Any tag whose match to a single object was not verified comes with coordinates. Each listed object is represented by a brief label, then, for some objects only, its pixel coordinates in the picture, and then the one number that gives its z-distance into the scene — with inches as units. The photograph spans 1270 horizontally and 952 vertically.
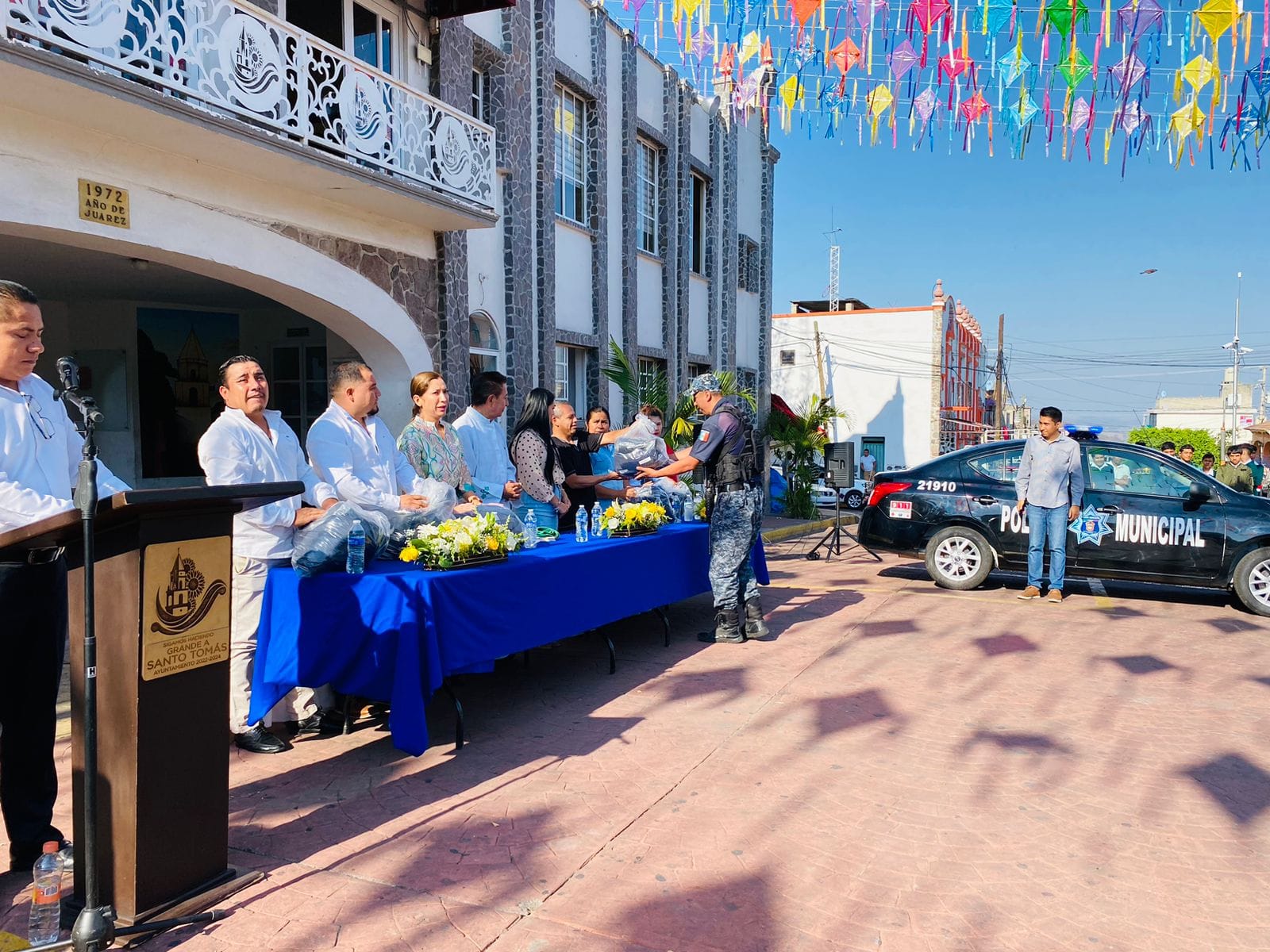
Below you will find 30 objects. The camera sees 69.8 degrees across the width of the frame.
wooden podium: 117.5
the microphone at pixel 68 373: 107.5
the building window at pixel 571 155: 532.4
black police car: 351.9
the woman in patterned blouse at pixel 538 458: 268.5
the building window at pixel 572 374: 542.9
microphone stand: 104.0
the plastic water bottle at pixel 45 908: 112.6
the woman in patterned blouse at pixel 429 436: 233.6
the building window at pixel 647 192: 629.0
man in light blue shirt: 350.9
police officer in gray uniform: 280.2
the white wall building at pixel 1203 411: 3228.3
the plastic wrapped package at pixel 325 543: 181.2
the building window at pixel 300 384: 484.4
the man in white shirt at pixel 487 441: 268.5
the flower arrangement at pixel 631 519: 266.5
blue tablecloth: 174.9
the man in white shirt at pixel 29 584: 127.0
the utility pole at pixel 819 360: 1657.2
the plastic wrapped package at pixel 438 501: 208.2
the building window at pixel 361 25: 386.9
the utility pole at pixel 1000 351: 2054.6
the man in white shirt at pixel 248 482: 173.6
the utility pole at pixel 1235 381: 1868.7
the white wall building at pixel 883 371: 1670.8
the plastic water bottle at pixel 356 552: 184.1
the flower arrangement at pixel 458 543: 189.2
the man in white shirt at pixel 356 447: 201.6
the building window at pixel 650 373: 586.2
